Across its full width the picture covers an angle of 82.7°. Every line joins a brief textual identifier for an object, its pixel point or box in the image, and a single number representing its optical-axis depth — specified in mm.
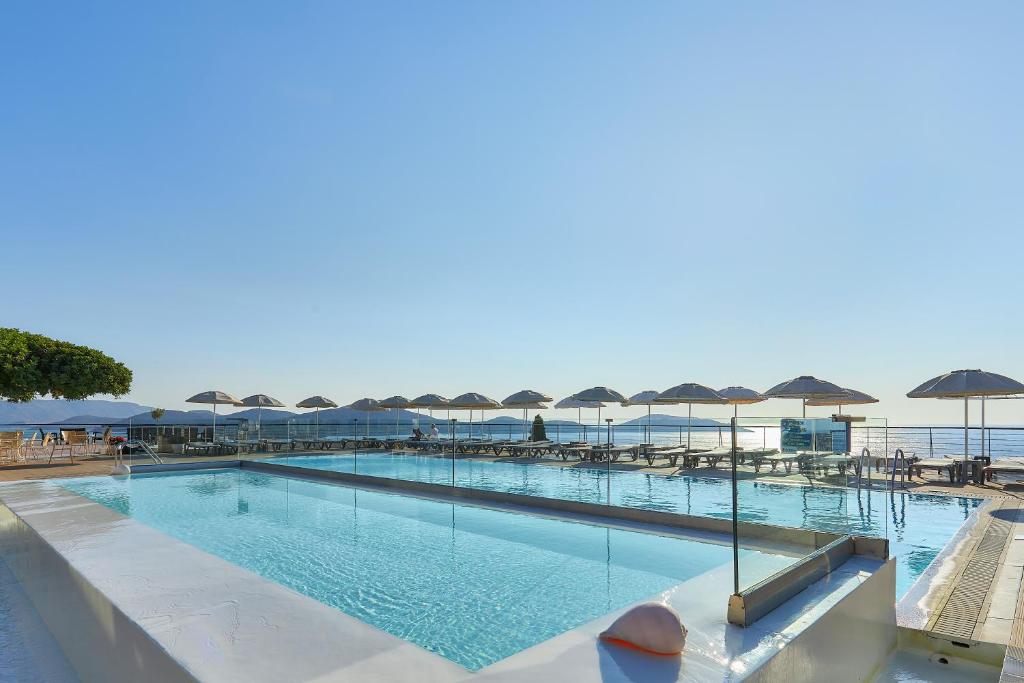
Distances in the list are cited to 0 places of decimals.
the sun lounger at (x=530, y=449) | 14156
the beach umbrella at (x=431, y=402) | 17500
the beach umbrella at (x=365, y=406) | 19859
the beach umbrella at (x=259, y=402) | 17438
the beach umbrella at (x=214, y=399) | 16344
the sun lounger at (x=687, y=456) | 10562
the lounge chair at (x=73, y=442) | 13938
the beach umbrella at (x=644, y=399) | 15258
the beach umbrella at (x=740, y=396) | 13736
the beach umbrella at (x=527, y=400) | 16906
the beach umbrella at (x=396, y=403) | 18547
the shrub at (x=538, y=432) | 16920
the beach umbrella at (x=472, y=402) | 17000
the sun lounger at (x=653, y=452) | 11725
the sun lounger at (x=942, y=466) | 9133
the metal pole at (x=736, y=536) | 2732
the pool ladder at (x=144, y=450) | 12328
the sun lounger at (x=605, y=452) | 12438
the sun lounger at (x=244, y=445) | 13234
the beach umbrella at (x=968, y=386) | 9031
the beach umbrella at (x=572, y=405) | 17062
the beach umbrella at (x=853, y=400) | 11557
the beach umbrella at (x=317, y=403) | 18906
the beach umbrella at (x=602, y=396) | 14656
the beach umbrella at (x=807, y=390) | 10852
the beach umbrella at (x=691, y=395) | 13164
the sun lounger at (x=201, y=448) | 14078
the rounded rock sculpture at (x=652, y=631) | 2205
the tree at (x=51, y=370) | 13258
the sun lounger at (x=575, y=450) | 12898
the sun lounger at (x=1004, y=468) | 8492
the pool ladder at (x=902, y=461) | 8257
